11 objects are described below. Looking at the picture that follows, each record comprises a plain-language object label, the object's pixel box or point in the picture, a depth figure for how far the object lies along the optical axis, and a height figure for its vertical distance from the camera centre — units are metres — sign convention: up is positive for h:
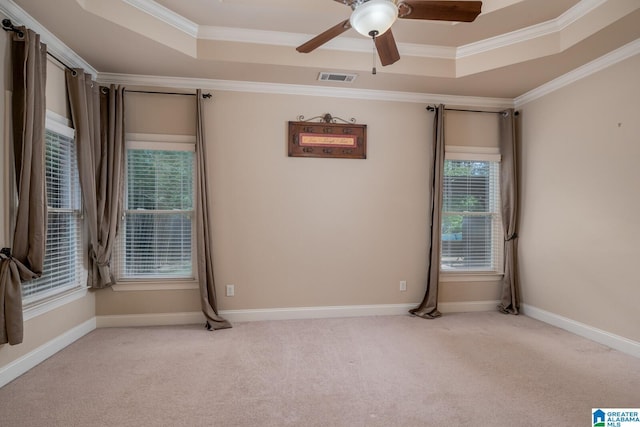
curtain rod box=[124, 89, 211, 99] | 3.70 +1.31
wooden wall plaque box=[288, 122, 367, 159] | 3.98 +0.82
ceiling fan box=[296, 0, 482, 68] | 1.83 +1.14
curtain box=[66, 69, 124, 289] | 3.31 +0.37
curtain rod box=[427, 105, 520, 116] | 4.17 +1.23
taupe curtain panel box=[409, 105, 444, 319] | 4.09 -0.23
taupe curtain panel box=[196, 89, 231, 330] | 3.64 -0.30
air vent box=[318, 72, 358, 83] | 3.62 +1.43
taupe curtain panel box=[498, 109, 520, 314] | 4.22 -0.07
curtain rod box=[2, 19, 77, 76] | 2.38 +1.32
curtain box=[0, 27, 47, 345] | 2.36 +0.24
